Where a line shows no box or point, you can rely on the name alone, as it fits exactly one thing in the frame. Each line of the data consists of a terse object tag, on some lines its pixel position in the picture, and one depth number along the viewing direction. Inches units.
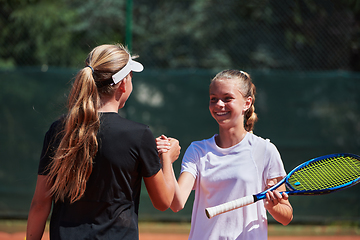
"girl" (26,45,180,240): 276.2
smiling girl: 287.9
